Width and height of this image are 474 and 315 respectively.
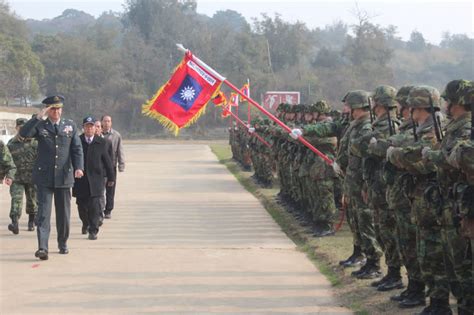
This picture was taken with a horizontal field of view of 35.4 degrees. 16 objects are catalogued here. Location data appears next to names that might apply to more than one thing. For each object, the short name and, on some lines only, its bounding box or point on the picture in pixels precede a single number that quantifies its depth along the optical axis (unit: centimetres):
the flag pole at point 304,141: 1015
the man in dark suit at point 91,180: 1016
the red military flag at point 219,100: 1462
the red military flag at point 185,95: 1081
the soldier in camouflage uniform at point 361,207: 732
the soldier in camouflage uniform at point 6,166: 997
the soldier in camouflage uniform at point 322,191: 1012
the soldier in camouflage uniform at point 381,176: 660
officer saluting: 859
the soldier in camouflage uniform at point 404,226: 605
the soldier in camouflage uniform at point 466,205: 452
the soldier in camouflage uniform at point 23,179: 1052
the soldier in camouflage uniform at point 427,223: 553
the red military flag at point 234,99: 2483
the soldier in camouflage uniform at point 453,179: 502
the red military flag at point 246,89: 2270
